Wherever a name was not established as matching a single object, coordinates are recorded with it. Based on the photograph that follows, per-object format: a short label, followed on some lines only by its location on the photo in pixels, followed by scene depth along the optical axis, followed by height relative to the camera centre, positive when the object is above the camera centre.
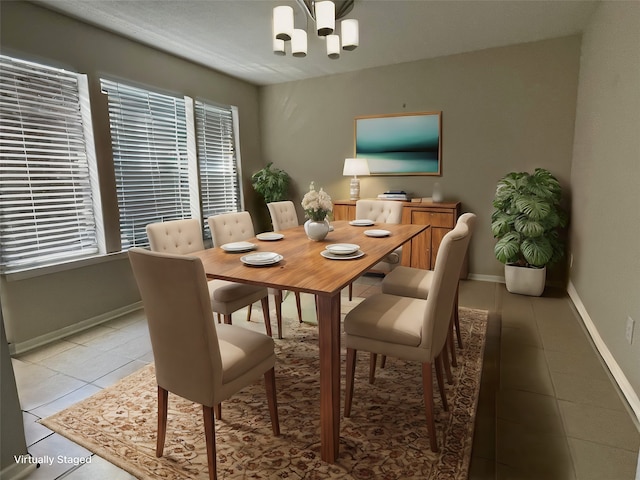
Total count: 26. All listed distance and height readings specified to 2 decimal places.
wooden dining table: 1.56 -0.41
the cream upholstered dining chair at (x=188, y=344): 1.36 -0.63
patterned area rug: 1.61 -1.20
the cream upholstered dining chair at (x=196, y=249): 2.44 -0.42
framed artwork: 4.43 +0.51
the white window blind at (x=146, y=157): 3.51 +0.32
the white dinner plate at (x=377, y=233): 2.71 -0.35
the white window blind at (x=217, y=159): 4.51 +0.35
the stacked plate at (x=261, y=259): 1.89 -0.37
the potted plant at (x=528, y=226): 3.53 -0.42
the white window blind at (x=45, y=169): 2.71 +0.16
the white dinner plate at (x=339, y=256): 2.03 -0.39
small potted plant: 5.02 +0.03
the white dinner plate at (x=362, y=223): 3.25 -0.33
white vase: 2.51 -0.29
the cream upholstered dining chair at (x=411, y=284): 2.43 -0.66
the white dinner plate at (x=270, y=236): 2.63 -0.36
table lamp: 4.50 +0.22
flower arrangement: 2.42 -0.13
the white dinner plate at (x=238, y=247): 2.24 -0.36
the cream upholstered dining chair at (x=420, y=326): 1.69 -0.67
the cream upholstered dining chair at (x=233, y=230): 2.81 -0.33
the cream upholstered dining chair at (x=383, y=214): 3.53 -0.28
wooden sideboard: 4.12 -0.46
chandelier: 2.23 +1.00
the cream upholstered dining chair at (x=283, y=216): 3.47 -0.29
